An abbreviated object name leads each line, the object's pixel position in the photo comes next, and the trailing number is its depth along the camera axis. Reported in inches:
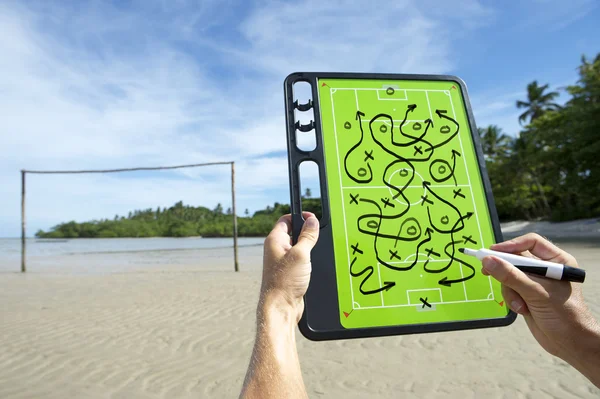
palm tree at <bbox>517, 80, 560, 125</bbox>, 1384.1
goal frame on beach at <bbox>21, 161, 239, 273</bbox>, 430.9
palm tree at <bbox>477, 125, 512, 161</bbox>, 1488.7
